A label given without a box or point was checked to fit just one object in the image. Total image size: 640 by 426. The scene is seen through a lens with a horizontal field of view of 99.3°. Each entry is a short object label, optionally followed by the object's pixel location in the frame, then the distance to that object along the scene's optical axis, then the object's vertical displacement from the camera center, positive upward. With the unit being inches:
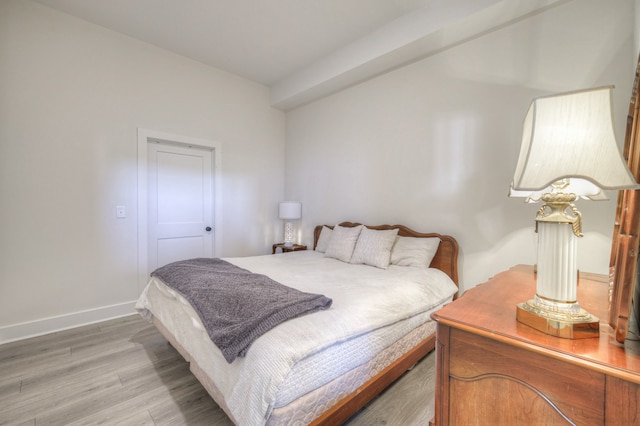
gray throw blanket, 50.1 -21.3
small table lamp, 159.2 -2.8
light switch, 118.6 -2.8
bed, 45.6 -27.4
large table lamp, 29.4 +3.8
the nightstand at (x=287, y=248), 156.4 -23.9
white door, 130.8 +1.4
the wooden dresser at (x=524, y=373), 26.5 -18.4
